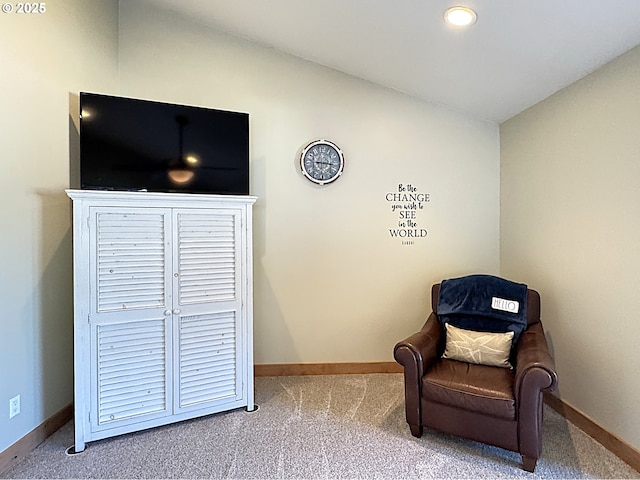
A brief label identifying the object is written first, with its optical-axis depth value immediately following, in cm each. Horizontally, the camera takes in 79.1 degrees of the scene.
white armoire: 237
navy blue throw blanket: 278
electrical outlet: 219
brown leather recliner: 211
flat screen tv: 253
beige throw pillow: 260
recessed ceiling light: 217
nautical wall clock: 350
